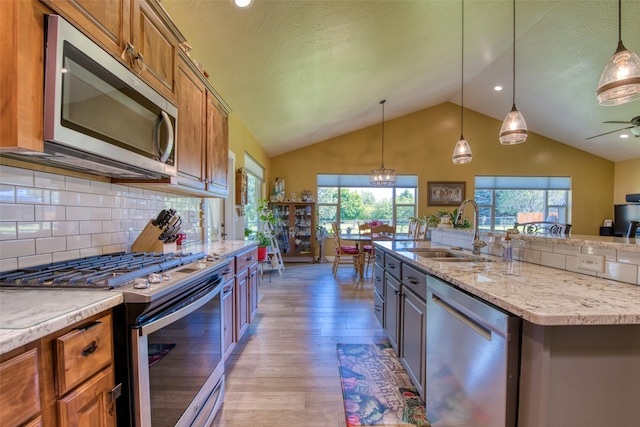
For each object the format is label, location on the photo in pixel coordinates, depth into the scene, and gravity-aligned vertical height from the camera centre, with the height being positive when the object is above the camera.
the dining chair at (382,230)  4.85 -0.41
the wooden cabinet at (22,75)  0.75 +0.38
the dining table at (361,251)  4.82 -0.79
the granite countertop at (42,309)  0.61 -0.30
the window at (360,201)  6.86 +0.19
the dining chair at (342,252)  4.99 -0.83
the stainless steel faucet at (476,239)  1.92 -0.22
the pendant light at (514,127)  2.52 +0.79
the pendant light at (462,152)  3.23 +0.70
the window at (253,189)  4.81 +0.36
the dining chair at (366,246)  4.88 -0.72
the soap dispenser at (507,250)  1.64 -0.25
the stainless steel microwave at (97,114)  0.85 +0.37
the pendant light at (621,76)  1.61 +0.84
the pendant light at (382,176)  5.22 +0.64
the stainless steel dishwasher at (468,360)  0.86 -0.60
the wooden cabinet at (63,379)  0.61 -0.46
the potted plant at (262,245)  4.41 -0.64
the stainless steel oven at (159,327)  0.92 -0.50
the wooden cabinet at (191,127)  1.79 +0.59
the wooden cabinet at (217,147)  2.29 +0.56
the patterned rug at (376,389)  1.58 -1.25
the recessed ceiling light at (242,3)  1.84 +1.44
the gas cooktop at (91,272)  0.94 -0.27
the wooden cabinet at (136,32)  0.96 +0.77
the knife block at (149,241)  1.76 -0.23
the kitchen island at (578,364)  0.79 -0.47
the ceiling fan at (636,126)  3.61 +1.19
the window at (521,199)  6.85 +0.29
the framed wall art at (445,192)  6.77 +0.43
